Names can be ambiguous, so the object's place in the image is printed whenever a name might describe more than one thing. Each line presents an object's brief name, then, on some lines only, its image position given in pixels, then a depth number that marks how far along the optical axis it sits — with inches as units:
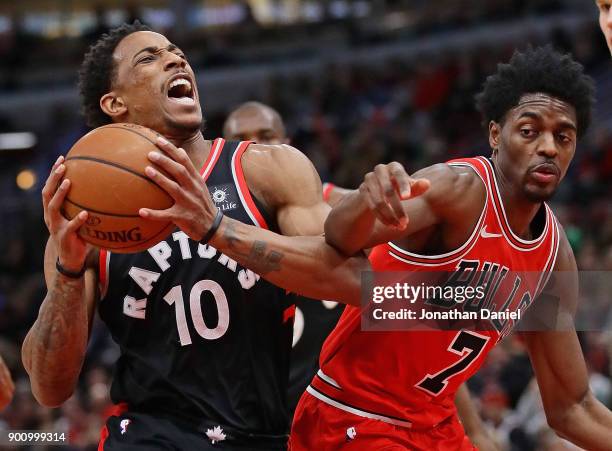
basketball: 128.5
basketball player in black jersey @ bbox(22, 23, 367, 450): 146.9
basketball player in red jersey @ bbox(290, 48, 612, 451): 150.4
